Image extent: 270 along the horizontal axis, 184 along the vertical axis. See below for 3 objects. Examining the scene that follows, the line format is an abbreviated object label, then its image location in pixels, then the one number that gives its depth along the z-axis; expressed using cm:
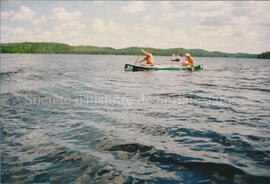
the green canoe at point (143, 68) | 2414
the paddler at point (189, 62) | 2748
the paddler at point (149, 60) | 2484
